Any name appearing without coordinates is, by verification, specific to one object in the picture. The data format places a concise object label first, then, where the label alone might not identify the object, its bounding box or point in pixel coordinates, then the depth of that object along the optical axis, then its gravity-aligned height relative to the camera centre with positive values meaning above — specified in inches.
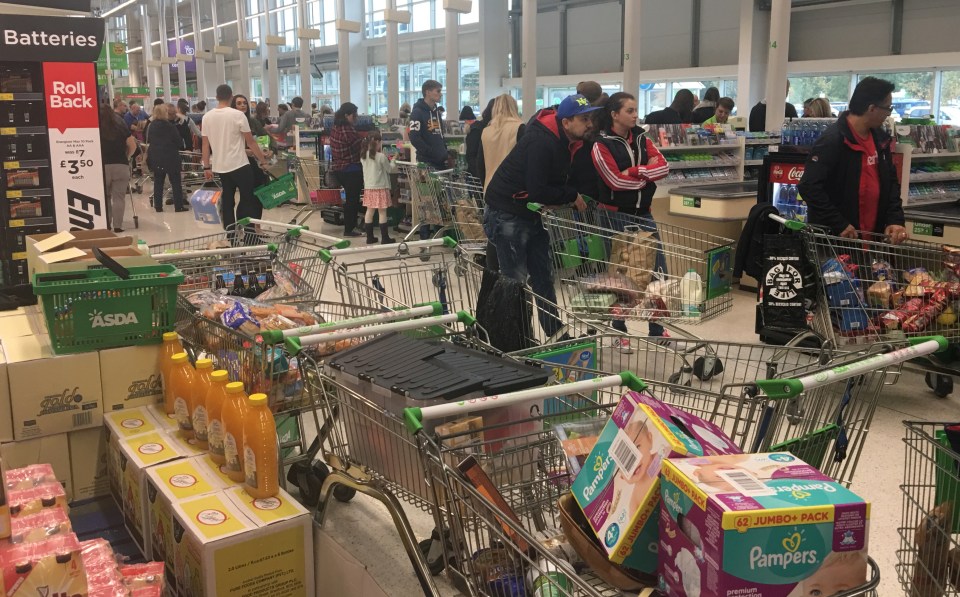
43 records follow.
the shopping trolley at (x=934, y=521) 85.1 -37.6
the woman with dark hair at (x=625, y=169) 215.0 -6.1
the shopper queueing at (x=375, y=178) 386.6 -13.4
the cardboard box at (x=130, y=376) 132.8 -34.5
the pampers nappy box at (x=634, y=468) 74.1 -28.5
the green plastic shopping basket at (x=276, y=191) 342.0 -16.8
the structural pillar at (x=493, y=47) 957.8 +109.0
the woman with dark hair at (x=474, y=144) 341.2 +0.9
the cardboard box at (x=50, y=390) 126.3 -34.7
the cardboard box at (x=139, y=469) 117.8 -43.1
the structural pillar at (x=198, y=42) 1289.4 +161.2
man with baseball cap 204.8 -10.6
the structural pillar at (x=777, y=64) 456.1 +40.4
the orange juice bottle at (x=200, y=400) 124.0 -35.3
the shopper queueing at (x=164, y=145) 491.5 +3.0
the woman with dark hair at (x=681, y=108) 404.2 +17.0
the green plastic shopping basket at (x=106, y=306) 127.1 -23.0
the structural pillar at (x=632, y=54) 516.1 +52.8
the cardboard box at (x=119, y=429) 128.2 -40.9
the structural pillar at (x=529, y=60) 606.5 +58.9
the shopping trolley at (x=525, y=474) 81.7 -34.4
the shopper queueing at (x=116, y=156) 406.9 -2.4
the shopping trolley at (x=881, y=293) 179.5 -31.4
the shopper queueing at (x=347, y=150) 407.5 -0.9
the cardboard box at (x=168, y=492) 111.1 -43.6
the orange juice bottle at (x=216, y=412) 119.2 -35.6
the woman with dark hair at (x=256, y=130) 390.3 +11.1
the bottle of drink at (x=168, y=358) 134.4 -31.8
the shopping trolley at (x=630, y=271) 192.1 -29.2
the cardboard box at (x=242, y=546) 101.1 -46.8
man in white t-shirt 327.9 +0.2
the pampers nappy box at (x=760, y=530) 63.9 -28.8
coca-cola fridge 274.4 -12.8
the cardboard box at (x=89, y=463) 133.8 -47.7
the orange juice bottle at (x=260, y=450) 110.2 -37.6
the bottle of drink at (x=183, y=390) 127.4 -34.6
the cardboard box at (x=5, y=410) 124.9 -36.8
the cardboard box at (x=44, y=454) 127.3 -44.1
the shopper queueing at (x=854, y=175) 195.5 -7.7
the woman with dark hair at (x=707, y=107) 428.8 +17.6
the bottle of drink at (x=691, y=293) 190.5 -32.5
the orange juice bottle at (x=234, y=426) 113.4 -35.7
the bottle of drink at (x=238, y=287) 163.6 -25.5
